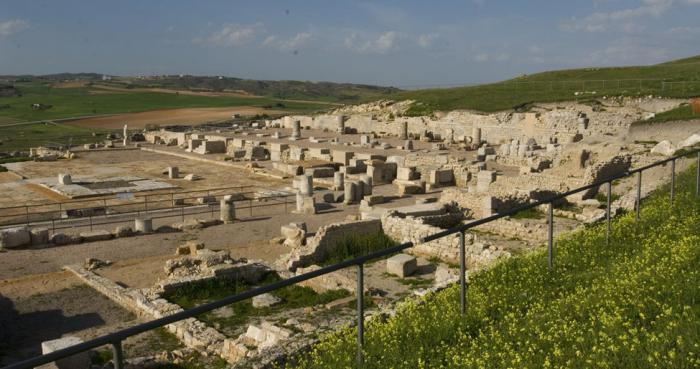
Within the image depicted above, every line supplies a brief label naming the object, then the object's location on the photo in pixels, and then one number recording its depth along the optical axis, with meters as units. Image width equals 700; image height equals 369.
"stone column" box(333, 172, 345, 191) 27.95
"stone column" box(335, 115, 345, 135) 52.38
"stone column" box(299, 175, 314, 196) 25.63
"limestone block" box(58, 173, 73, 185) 30.94
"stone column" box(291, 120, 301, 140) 49.19
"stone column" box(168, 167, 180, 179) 34.00
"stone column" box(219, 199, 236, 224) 21.92
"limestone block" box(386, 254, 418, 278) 14.18
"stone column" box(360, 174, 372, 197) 25.47
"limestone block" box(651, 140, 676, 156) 23.86
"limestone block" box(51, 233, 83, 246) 19.03
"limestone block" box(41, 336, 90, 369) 8.31
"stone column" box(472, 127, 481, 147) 41.68
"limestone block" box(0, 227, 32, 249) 18.41
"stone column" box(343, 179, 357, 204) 25.05
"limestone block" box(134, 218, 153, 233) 20.23
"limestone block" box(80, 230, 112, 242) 19.36
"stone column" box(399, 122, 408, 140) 47.33
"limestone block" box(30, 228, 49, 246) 18.89
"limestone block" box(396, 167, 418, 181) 28.72
